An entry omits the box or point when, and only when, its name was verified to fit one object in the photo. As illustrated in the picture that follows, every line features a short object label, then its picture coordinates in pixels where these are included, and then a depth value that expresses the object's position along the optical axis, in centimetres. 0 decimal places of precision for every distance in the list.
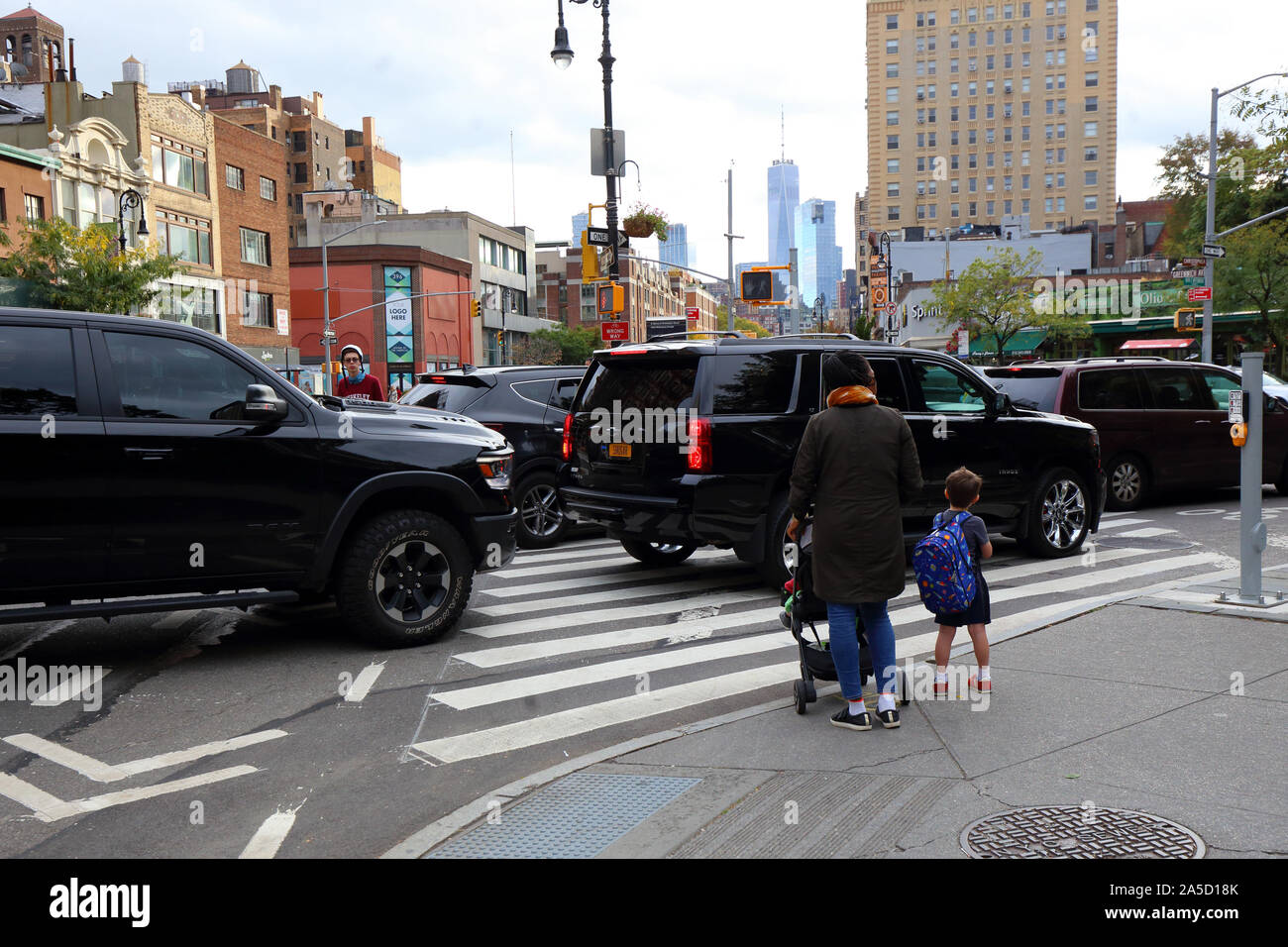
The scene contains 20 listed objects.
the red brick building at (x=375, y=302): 7075
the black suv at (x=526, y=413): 1173
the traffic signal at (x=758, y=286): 2822
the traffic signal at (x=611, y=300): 2141
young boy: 573
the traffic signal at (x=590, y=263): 2073
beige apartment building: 11519
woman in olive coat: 530
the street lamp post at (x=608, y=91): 1944
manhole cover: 383
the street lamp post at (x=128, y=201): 3444
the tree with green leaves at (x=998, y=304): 5262
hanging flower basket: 2428
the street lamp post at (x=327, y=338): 5518
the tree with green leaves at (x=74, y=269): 3288
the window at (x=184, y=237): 4653
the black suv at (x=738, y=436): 867
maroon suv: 1387
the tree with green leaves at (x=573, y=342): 9025
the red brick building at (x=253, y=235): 5197
